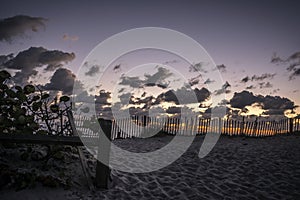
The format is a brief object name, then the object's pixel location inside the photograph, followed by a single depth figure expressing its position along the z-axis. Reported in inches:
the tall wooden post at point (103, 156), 176.9
